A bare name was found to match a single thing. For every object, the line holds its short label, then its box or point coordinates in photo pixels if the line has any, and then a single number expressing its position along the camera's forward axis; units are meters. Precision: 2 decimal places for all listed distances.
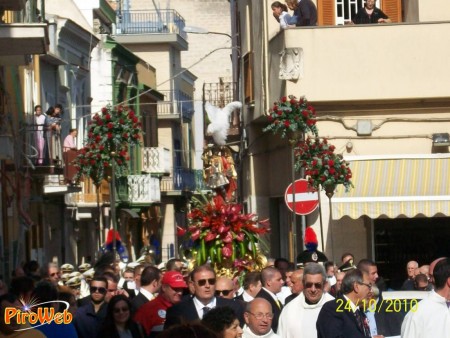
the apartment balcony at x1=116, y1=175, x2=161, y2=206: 55.87
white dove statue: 34.50
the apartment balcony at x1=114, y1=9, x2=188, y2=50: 67.06
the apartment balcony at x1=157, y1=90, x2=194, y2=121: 67.38
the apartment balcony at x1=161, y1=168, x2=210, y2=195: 66.56
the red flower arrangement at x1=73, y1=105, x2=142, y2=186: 26.02
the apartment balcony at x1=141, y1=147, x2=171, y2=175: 60.44
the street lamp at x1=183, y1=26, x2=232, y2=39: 39.78
